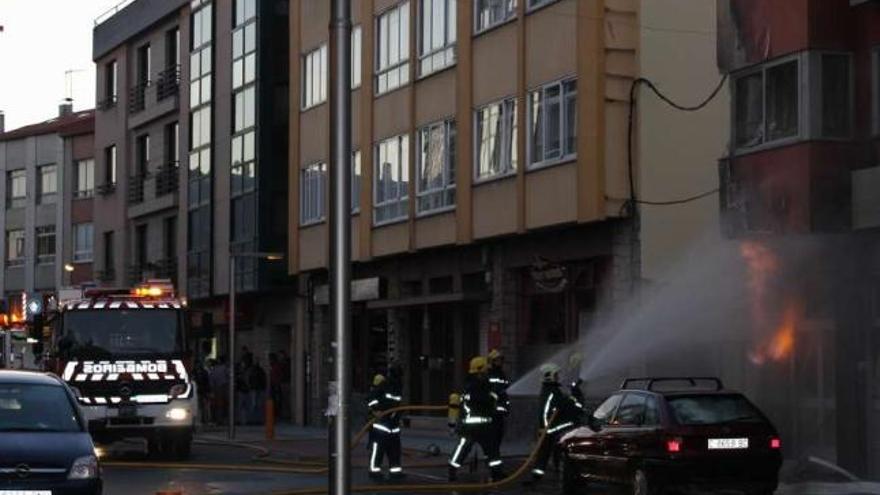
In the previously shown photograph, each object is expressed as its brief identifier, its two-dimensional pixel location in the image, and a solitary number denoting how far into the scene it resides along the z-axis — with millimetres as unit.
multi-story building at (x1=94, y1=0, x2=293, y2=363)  44406
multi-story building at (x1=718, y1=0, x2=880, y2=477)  22766
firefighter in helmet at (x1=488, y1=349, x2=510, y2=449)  22906
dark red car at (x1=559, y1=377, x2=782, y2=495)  18016
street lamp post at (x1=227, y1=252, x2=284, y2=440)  34656
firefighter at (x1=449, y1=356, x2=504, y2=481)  22531
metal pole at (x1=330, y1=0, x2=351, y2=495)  12398
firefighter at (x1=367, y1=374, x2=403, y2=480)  23516
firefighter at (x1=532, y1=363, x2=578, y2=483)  22484
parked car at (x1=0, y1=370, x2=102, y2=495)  15297
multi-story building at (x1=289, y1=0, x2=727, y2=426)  27953
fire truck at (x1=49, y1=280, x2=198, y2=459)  26938
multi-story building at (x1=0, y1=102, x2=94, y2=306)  67438
